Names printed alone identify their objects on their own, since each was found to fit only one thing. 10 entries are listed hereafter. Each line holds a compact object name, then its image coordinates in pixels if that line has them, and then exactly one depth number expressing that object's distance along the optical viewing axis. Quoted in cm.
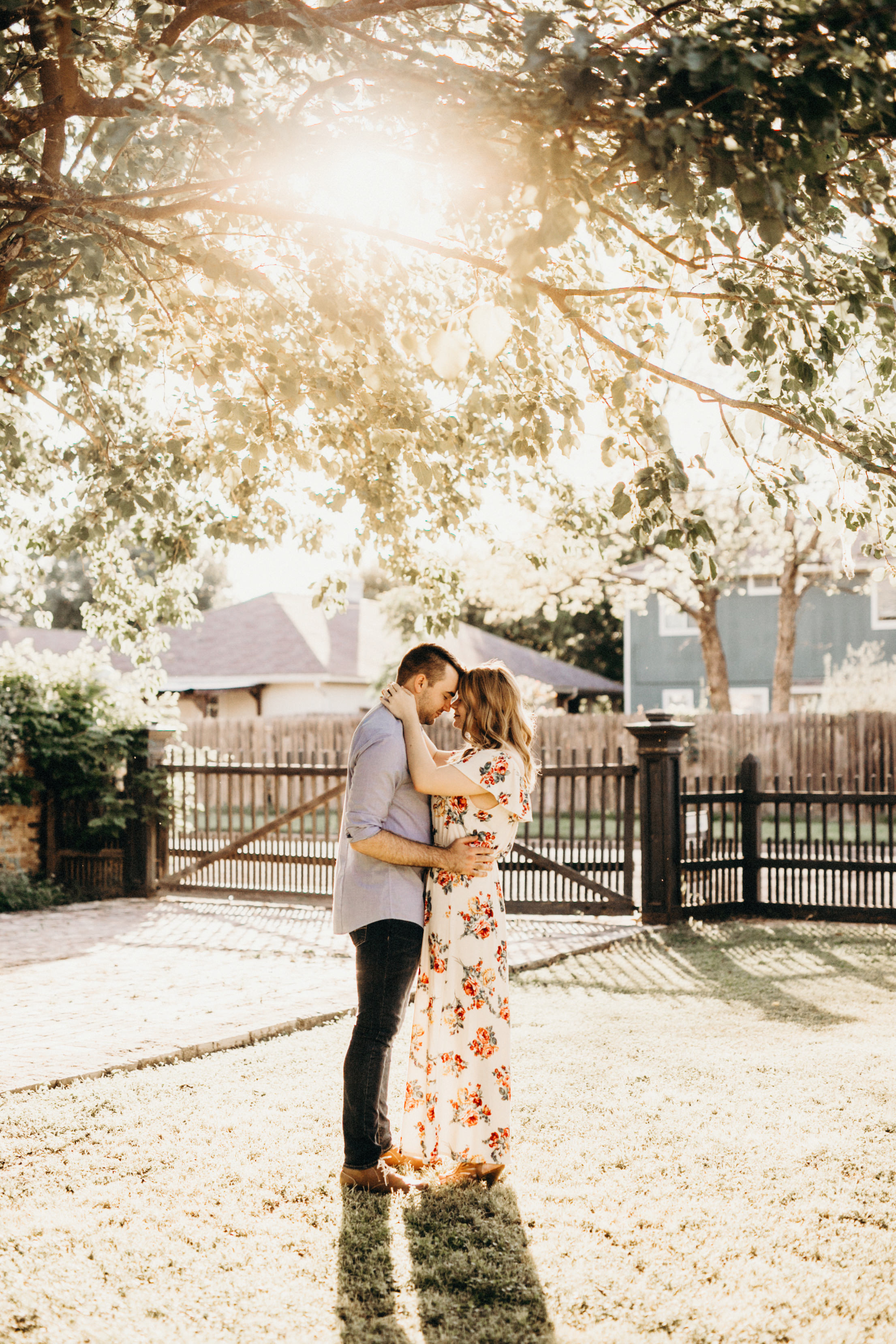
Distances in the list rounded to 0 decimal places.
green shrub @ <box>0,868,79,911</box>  1204
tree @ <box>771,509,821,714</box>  2662
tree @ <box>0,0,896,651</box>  330
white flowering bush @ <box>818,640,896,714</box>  2436
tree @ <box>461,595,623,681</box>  4519
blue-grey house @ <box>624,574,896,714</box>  3103
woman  439
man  426
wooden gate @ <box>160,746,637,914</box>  1127
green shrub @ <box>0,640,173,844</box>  1260
